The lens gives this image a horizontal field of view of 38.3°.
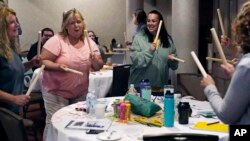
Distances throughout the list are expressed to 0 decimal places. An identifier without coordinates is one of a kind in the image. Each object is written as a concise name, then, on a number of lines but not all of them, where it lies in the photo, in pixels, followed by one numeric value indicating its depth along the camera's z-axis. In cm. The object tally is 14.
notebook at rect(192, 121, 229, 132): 210
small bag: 238
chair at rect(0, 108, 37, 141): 179
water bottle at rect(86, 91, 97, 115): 251
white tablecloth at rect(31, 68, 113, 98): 446
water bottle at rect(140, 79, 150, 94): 281
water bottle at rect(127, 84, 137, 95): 277
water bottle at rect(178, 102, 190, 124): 222
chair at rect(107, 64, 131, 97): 420
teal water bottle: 217
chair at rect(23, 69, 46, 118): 450
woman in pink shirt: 308
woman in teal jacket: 346
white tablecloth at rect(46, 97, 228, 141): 201
